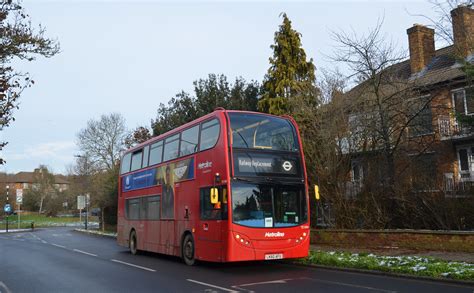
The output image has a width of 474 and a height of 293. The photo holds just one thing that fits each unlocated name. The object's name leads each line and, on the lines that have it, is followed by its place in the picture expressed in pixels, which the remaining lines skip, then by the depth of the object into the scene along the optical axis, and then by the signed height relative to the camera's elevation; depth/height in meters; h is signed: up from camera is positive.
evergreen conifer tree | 27.83 +8.05
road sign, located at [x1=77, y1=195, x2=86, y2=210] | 46.75 +0.79
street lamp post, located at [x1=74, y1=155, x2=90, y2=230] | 47.28 +4.99
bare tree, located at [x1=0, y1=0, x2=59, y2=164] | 10.73 +3.84
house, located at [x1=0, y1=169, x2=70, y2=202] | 116.22 +8.99
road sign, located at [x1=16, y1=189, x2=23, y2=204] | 48.72 +1.57
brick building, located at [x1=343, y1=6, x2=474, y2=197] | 15.27 +2.85
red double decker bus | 12.55 +0.38
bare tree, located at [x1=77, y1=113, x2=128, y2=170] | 55.91 +7.68
